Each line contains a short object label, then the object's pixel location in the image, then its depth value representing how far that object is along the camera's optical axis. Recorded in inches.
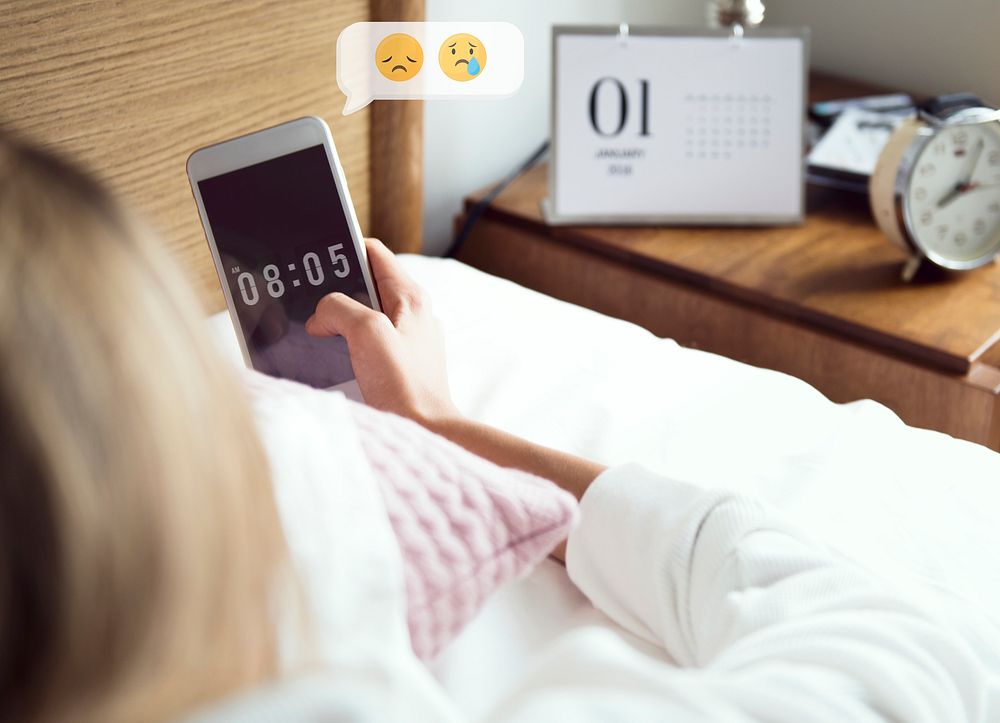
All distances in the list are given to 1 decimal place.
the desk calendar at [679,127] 39.6
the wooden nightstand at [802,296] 33.0
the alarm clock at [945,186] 35.7
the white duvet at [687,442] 21.0
